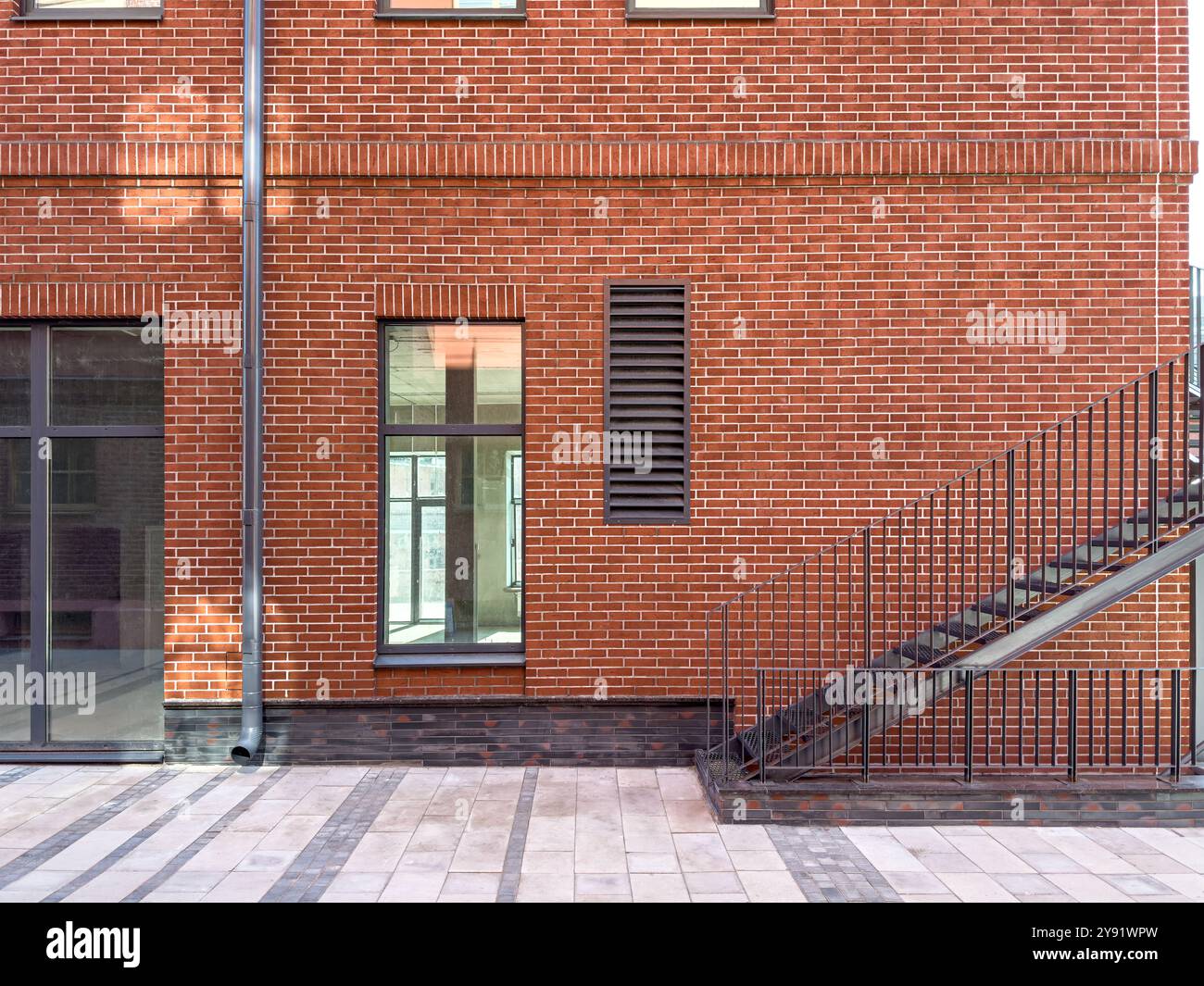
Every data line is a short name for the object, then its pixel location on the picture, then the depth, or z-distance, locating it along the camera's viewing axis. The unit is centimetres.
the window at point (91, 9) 639
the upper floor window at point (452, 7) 641
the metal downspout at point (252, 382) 621
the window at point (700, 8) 637
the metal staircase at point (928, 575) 576
